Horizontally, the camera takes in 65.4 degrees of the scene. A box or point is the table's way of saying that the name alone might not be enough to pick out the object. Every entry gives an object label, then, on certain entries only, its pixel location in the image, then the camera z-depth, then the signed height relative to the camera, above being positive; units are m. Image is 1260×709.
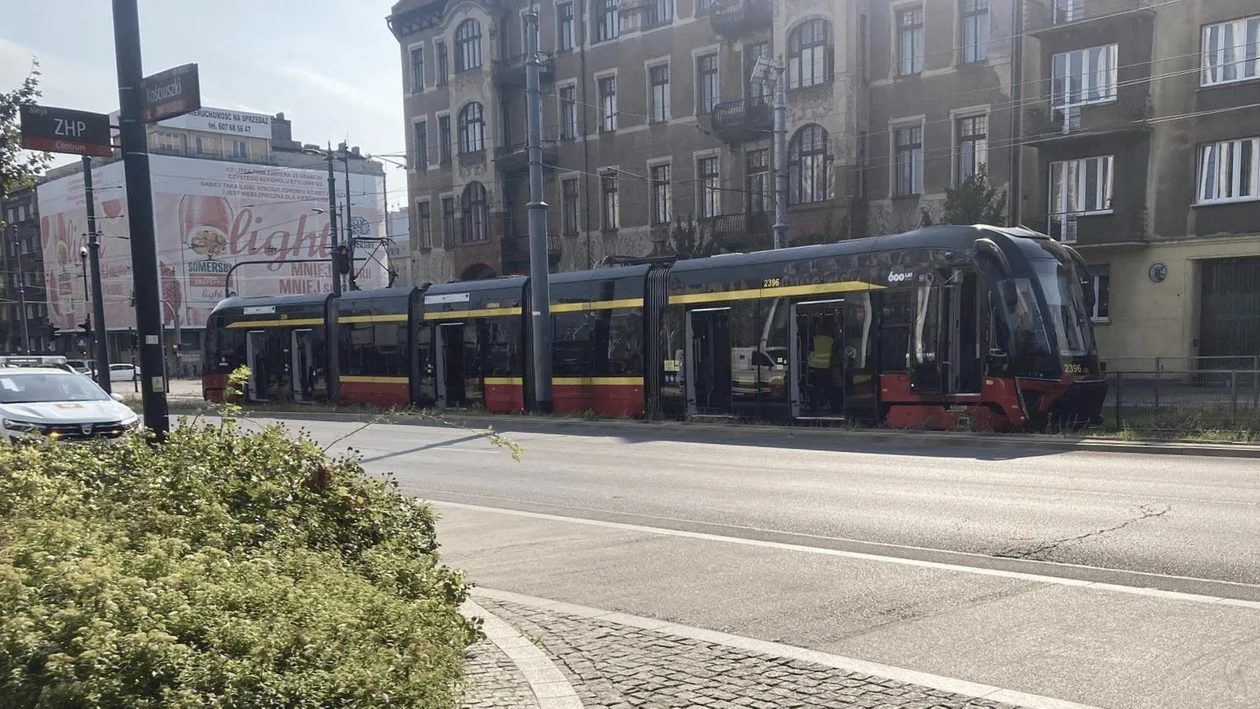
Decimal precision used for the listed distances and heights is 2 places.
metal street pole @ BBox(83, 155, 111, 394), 27.31 +0.21
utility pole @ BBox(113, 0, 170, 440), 7.96 +0.78
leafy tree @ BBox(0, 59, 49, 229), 10.86 +1.89
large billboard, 75.38 +6.31
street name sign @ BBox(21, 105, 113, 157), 8.02 +1.52
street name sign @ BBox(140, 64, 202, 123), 8.00 +1.79
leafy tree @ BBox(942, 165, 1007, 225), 26.92 +2.48
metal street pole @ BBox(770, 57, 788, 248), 23.67 +2.97
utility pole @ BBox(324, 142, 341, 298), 34.17 +3.00
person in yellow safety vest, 18.56 -1.36
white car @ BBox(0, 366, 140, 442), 13.02 -1.31
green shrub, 3.24 -1.13
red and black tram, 16.16 -0.78
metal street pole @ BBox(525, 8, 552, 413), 23.83 +0.86
